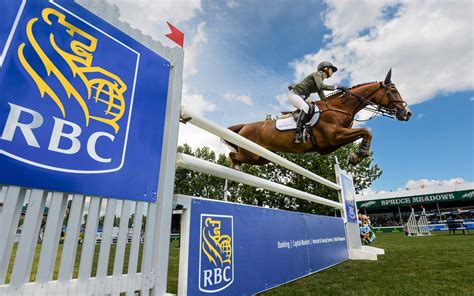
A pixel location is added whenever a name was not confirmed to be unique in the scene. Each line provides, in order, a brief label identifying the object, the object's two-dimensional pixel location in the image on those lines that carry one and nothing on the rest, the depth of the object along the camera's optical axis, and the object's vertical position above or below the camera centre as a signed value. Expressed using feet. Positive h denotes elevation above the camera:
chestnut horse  9.74 +3.87
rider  10.28 +5.47
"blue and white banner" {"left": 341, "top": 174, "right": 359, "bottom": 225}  15.64 +1.87
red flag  5.46 +3.81
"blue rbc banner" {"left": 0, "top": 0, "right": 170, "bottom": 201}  3.01 +1.59
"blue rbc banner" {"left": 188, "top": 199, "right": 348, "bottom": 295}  5.44 -0.42
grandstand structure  72.08 +7.83
